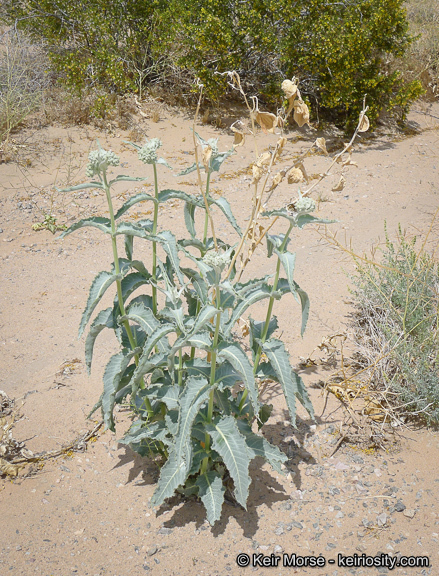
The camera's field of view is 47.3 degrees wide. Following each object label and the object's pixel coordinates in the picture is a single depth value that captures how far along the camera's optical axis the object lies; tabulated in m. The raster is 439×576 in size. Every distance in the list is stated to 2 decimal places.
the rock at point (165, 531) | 2.12
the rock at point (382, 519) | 2.13
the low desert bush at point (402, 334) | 2.60
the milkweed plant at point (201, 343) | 1.69
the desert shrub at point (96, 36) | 6.34
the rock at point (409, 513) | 2.15
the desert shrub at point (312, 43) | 5.91
